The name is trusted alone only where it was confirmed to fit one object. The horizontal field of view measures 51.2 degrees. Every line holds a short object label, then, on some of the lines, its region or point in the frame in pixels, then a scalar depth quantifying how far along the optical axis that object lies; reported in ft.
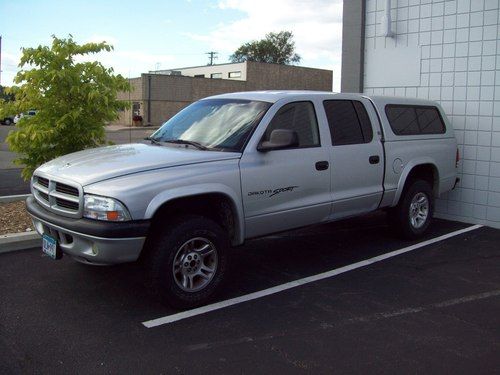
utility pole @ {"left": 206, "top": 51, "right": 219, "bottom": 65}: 297.12
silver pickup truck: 13.55
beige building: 155.46
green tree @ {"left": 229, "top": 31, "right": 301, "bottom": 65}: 283.59
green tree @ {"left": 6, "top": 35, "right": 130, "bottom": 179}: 23.48
